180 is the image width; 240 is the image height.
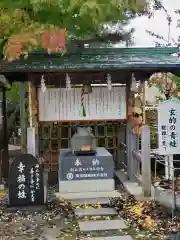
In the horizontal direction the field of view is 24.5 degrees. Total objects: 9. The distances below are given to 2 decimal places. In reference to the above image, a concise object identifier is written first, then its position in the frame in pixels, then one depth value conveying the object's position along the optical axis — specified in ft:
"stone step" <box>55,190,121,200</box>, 32.40
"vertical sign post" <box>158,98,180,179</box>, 26.84
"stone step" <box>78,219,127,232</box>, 24.77
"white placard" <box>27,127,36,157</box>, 32.83
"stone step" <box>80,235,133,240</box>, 22.87
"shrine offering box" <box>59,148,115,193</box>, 33.78
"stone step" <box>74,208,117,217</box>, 27.63
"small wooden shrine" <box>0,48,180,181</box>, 31.76
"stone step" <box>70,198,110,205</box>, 30.58
